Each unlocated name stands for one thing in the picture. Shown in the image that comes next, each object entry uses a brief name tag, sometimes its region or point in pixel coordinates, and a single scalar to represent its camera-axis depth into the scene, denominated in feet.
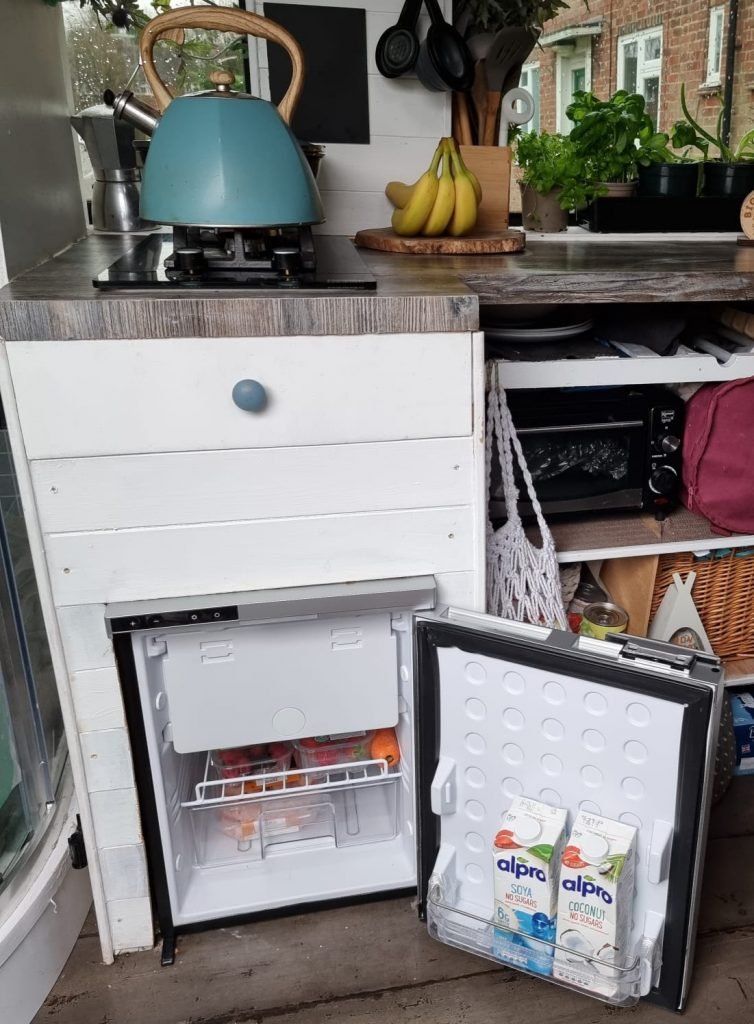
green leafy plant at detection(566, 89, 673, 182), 5.67
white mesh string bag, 4.31
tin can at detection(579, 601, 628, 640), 4.73
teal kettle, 3.38
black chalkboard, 5.56
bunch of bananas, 5.04
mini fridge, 3.40
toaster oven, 4.58
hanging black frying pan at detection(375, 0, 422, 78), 5.57
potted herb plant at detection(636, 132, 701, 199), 5.88
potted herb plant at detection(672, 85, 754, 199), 5.88
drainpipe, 14.20
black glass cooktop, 3.37
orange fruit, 4.56
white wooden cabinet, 3.23
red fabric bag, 4.46
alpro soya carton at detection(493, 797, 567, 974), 3.47
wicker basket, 5.01
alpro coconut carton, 3.34
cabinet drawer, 3.19
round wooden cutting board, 4.88
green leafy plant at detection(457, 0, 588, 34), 5.56
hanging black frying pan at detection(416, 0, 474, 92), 5.44
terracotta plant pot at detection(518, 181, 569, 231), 5.90
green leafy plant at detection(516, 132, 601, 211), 5.58
